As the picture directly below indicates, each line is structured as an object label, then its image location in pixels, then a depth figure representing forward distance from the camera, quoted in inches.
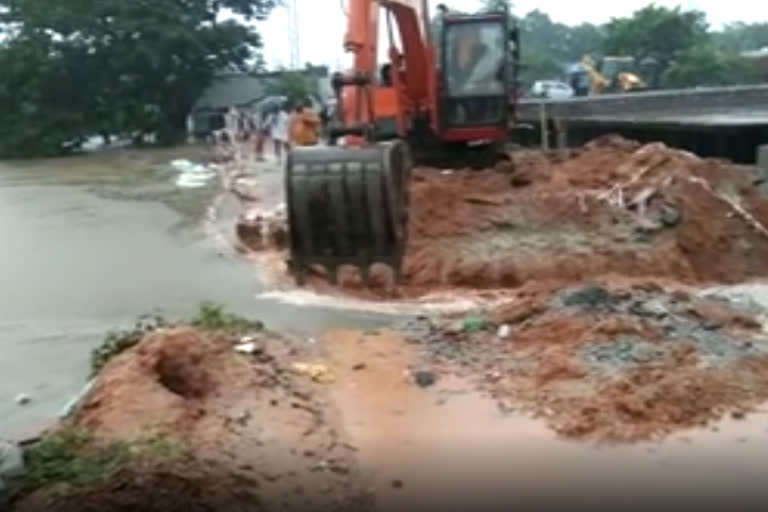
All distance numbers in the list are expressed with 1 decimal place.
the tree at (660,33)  1624.0
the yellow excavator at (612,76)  1380.4
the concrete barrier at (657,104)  941.2
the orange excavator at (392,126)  380.5
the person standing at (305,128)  894.4
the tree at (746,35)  2256.9
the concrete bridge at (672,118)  674.8
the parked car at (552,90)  1404.2
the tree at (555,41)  2145.4
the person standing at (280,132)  1062.4
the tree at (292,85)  1735.1
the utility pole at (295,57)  2138.3
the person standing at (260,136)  1193.3
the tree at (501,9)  628.1
